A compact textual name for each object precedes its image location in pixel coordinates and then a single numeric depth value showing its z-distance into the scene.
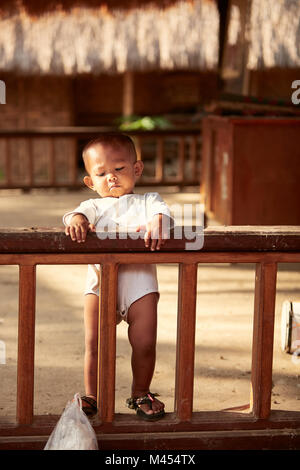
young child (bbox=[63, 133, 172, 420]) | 2.75
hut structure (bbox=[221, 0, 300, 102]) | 8.36
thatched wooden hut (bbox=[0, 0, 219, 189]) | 9.88
